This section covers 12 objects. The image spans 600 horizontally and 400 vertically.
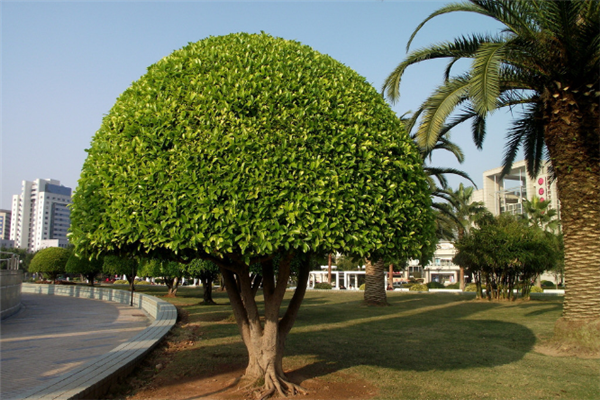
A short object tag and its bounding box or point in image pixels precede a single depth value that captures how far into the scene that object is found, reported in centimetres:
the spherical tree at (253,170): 530
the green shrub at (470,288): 3642
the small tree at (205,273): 2098
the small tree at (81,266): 3650
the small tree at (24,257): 8662
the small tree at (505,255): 2311
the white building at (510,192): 6359
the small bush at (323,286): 4578
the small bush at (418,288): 3931
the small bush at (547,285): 4749
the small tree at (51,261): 3922
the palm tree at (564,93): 936
